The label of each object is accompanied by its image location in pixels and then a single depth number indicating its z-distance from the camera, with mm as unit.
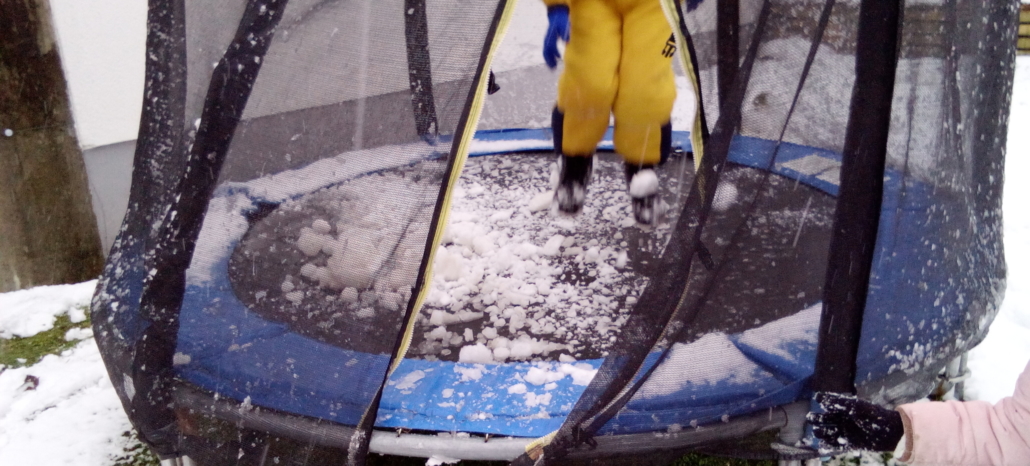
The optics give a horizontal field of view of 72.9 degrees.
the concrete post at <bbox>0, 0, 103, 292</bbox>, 2041
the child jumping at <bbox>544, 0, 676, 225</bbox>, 1498
